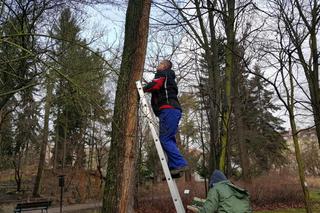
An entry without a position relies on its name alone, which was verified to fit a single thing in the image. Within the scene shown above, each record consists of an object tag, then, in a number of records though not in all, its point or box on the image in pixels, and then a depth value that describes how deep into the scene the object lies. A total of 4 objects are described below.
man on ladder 4.20
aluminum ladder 3.96
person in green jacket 4.03
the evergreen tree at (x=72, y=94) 6.52
